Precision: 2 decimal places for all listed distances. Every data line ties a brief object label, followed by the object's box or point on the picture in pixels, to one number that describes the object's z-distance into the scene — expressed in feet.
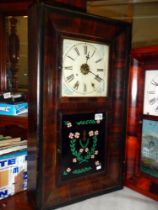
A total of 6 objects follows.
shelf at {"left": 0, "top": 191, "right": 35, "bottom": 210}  3.10
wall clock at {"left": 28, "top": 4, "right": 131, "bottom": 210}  2.87
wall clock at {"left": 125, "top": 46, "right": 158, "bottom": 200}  3.36
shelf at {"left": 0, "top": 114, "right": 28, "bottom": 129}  3.27
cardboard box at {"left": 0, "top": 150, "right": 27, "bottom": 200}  3.36
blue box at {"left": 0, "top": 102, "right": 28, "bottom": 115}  3.29
